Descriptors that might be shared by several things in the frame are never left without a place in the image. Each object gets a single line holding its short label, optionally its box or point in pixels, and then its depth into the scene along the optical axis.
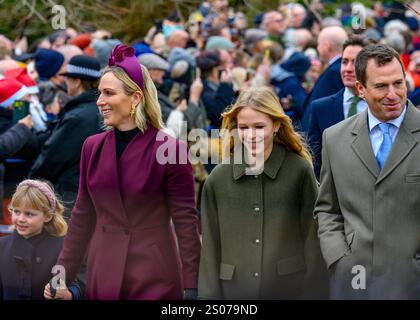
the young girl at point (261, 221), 13.43
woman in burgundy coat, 13.55
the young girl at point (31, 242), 15.01
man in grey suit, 12.52
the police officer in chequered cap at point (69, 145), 18.36
